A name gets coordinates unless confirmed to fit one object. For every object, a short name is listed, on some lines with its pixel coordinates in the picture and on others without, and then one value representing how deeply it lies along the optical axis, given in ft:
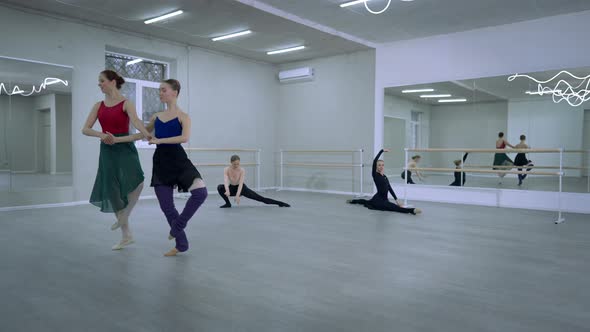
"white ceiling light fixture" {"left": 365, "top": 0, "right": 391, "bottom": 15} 16.48
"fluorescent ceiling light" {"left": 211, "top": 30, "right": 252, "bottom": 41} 20.25
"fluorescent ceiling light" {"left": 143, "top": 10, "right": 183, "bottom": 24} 17.26
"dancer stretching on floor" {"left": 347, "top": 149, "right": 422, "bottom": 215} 17.10
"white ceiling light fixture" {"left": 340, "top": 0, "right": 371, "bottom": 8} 16.12
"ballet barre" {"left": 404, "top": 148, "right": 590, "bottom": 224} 16.00
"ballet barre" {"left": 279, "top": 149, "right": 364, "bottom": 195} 23.78
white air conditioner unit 26.02
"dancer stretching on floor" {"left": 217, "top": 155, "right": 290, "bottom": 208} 17.75
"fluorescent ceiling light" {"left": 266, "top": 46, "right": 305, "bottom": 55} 23.29
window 21.39
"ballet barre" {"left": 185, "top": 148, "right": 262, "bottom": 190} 22.62
